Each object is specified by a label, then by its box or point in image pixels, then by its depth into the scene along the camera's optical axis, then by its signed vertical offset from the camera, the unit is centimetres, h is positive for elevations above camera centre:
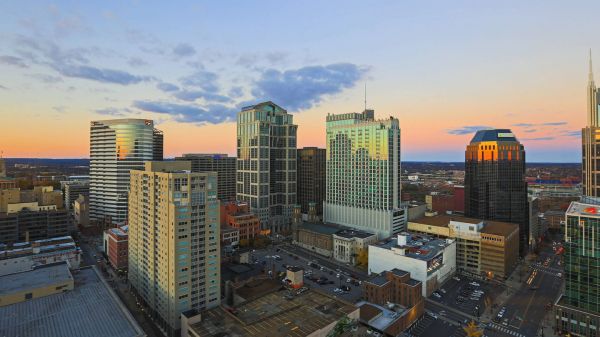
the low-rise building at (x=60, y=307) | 7712 -3567
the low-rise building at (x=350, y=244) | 16625 -3760
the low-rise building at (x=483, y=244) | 14638 -3422
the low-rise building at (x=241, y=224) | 19475 -3210
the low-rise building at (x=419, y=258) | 12900 -3607
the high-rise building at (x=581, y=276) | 9988 -3256
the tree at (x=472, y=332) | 8956 -4381
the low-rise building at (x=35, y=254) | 13225 -3480
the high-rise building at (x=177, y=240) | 9306 -2055
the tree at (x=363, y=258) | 16125 -4280
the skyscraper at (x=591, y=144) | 12756 +862
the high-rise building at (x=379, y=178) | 18400 -594
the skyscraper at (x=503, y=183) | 18650 -873
